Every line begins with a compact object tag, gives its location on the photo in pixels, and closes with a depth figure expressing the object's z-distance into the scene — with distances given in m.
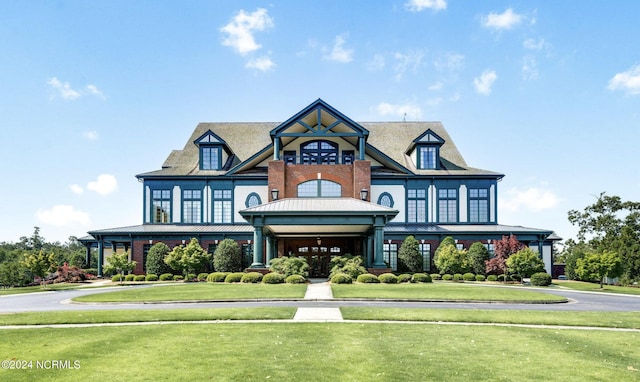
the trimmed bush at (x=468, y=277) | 38.91
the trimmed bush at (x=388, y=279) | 31.33
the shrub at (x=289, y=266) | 33.19
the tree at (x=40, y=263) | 33.59
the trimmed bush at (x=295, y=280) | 31.16
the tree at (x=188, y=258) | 38.31
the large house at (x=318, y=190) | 42.72
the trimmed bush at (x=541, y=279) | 34.59
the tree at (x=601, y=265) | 34.00
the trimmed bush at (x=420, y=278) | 33.41
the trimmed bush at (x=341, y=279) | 30.83
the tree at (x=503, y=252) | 38.41
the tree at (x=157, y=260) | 40.75
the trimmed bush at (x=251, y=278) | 31.47
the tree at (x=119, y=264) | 38.45
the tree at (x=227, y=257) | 39.84
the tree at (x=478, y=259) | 40.53
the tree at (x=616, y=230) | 39.81
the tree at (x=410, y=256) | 40.88
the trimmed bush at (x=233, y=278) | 32.69
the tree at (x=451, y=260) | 39.12
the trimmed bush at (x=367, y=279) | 31.18
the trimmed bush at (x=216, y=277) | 34.03
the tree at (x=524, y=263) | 36.22
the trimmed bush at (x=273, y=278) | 30.69
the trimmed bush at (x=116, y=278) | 39.34
